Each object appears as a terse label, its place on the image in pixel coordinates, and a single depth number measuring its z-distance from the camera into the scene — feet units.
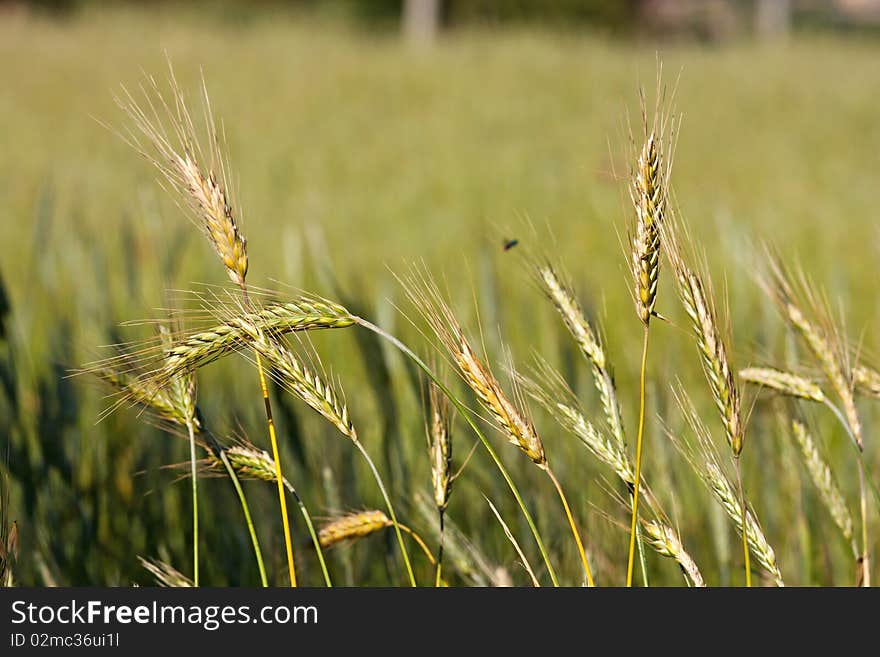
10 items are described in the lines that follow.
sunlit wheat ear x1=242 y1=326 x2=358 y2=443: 6.03
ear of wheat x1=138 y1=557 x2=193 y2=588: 6.21
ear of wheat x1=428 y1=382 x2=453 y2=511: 6.16
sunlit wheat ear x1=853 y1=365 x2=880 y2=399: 6.55
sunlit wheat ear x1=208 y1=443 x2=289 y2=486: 6.21
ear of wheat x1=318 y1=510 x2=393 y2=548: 6.29
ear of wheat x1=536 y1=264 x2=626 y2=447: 6.13
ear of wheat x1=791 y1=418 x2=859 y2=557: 6.35
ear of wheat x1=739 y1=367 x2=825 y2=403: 6.34
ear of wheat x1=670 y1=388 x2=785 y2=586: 6.10
